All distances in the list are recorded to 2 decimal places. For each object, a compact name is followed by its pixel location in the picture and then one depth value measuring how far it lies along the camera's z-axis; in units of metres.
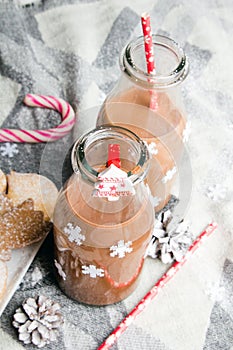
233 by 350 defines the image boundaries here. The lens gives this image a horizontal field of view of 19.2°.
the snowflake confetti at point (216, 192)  1.16
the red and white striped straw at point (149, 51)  0.93
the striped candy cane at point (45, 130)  1.18
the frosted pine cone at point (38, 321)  0.97
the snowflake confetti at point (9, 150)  1.17
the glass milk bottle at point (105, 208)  0.83
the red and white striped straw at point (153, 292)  0.99
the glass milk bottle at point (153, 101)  0.97
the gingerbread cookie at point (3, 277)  0.99
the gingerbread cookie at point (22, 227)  1.03
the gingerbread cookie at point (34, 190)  1.07
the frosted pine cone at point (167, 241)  1.07
